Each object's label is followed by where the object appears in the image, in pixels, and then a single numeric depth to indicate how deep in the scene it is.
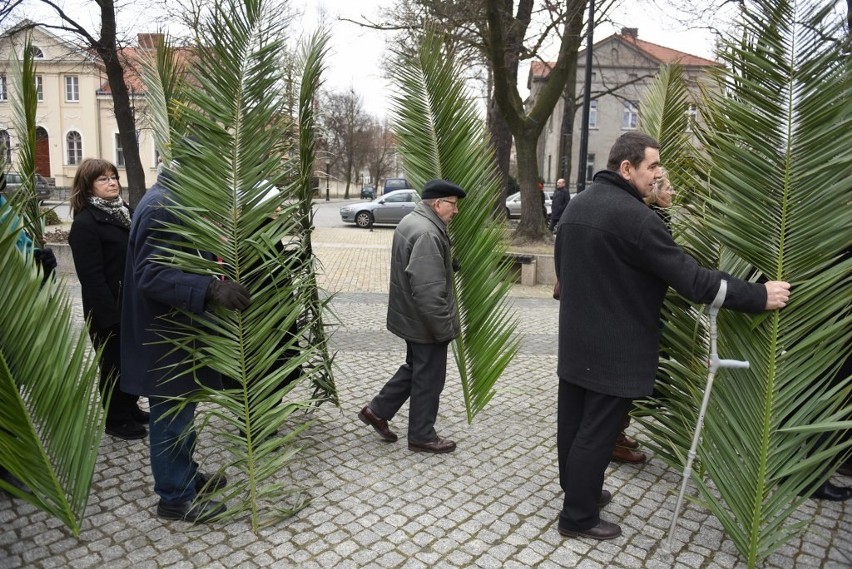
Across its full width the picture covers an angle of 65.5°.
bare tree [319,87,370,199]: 58.28
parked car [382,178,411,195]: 34.06
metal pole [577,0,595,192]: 15.46
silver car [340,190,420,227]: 25.69
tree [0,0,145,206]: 13.35
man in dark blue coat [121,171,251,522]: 3.21
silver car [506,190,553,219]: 27.91
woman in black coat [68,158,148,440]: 4.55
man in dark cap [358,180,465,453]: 4.35
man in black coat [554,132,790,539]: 3.10
